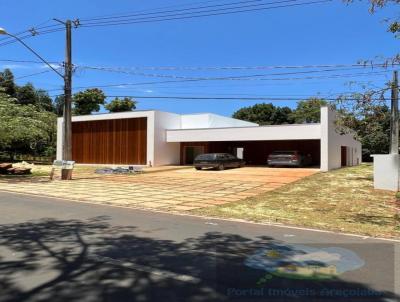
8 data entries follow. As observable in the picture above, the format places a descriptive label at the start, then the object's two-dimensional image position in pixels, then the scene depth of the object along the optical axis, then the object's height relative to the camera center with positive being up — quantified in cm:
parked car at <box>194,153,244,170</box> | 3272 -56
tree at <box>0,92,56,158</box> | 2528 +177
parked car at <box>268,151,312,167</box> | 3374 -38
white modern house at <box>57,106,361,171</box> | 3434 +114
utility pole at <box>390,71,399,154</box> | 2259 +151
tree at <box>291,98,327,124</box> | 6500 +582
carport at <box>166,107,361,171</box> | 2983 +102
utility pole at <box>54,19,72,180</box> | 2492 +317
